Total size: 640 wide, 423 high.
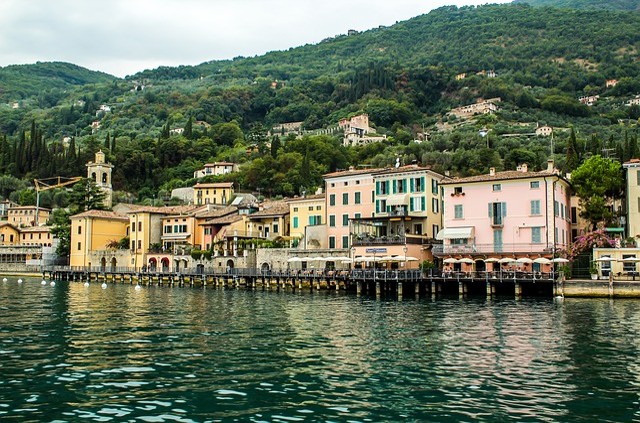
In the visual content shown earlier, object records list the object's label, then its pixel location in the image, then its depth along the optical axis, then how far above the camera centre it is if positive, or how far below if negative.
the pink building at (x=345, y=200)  69.38 +5.47
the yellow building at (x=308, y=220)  72.81 +3.74
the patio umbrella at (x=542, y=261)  52.53 -0.65
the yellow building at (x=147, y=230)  89.62 +3.33
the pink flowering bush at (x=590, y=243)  56.38 +0.76
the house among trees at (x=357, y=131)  176.25 +33.22
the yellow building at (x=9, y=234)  112.62 +3.62
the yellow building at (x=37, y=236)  111.19 +3.24
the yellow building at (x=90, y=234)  93.50 +3.00
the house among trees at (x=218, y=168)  141.00 +17.83
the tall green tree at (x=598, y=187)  60.59 +5.79
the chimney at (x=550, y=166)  60.85 +7.67
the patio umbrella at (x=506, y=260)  54.09 -0.58
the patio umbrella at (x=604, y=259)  51.56 -0.52
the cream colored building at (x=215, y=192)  117.88 +10.80
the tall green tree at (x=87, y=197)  107.94 +9.25
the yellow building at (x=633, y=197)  59.06 +4.71
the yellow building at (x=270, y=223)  80.81 +3.66
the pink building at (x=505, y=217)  56.41 +3.05
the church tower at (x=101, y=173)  126.97 +15.66
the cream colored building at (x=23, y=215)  124.48 +7.45
